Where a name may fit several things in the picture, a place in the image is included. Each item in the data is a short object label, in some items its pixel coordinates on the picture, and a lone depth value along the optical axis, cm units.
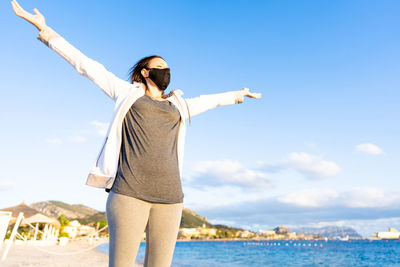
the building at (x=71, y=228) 3761
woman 177
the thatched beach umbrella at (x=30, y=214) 2033
